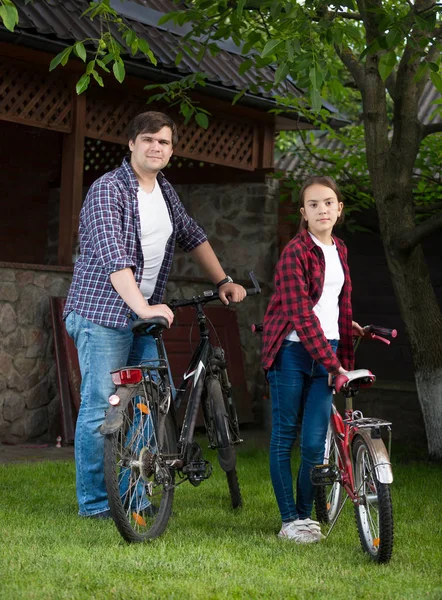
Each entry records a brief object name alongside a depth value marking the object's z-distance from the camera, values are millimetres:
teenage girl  9079
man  9527
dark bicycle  8726
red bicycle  8190
